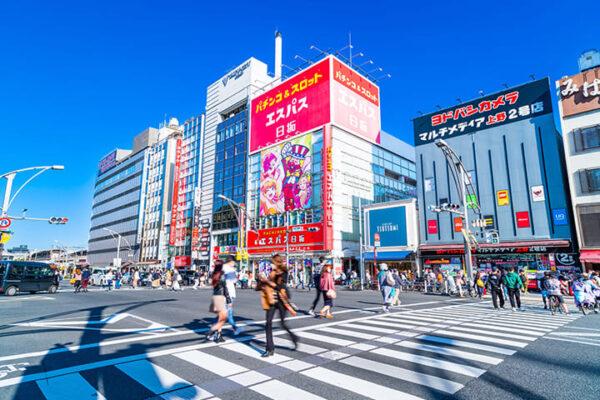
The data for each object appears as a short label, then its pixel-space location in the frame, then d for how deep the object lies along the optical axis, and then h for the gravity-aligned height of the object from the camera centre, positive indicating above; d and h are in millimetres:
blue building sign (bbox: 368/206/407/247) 34844 +3686
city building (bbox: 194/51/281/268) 54156 +17406
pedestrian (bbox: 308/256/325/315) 11819 -976
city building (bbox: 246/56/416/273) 40406 +12704
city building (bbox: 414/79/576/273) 26609 +6826
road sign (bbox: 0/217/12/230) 20062 +2344
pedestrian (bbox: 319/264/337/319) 11077 -958
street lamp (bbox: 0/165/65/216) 20344 +4956
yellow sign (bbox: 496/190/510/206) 28916 +5289
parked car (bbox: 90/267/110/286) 42312 -2028
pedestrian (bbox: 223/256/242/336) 7962 -515
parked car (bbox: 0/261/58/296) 21484 -989
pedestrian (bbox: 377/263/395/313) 12789 -953
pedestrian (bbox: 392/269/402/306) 13452 -927
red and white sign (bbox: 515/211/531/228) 27566 +3229
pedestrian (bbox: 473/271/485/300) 20328 -1592
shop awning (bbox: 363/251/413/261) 33625 +488
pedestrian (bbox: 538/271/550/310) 14008 -1103
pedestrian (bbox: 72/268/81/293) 25703 -1470
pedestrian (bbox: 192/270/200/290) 29870 -1502
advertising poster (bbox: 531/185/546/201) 27266 +5322
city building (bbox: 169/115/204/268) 62850 +12629
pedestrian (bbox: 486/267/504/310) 14609 -1144
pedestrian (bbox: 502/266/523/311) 14055 -996
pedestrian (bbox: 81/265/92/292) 25672 -1148
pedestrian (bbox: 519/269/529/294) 23497 -1370
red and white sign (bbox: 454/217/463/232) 30328 +3286
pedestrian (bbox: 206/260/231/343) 7250 -876
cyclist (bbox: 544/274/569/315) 13227 -1297
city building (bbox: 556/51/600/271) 24344 +8541
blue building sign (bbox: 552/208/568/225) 25953 +3327
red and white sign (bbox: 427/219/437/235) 32656 +3240
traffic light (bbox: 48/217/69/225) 25262 +3119
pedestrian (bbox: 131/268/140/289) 33044 -1634
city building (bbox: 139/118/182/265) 70688 +14540
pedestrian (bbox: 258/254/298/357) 6324 -615
